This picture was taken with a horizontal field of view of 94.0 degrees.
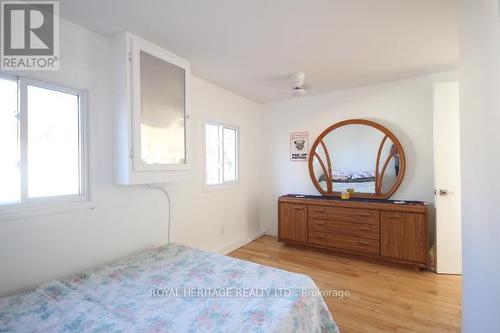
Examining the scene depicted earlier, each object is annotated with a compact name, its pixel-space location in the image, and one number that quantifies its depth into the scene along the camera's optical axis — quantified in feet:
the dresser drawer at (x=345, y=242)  9.64
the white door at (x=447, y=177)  8.57
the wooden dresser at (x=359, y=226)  8.92
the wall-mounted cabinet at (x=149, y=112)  6.05
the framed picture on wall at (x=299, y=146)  12.52
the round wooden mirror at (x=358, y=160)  10.37
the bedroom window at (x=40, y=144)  4.91
